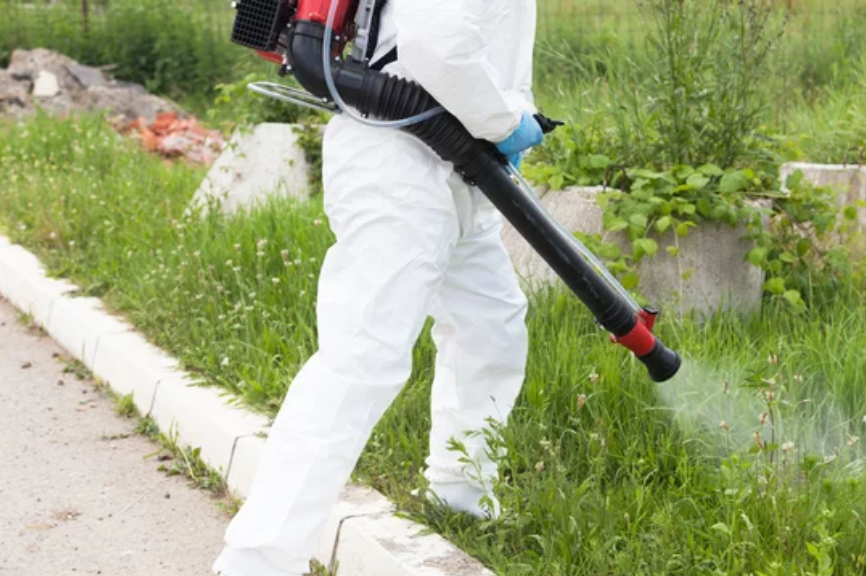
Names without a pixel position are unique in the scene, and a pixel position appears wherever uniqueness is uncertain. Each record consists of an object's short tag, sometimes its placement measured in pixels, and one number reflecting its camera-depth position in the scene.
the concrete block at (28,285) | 11.49
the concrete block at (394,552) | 6.27
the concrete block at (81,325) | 10.33
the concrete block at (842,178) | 10.08
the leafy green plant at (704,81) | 9.20
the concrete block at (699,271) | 9.20
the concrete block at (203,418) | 8.18
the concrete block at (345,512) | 6.88
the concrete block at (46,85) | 19.83
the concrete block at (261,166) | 13.13
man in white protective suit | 5.47
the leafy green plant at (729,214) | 8.98
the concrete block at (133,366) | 9.29
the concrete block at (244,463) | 7.79
